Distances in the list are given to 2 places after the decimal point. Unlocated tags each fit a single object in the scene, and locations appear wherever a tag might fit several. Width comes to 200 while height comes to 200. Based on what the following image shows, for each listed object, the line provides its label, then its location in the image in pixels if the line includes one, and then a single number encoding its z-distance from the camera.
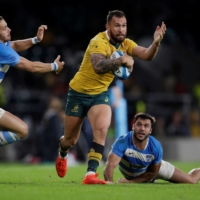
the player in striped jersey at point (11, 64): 19.83
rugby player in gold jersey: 19.72
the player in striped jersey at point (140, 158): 20.75
